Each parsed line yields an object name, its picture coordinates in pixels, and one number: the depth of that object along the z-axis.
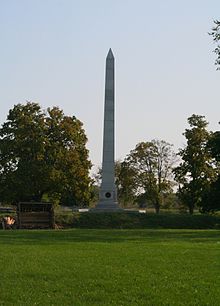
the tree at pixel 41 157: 54.84
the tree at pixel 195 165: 63.16
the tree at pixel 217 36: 34.47
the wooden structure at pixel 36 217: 41.69
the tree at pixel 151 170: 71.62
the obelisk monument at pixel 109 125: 51.22
